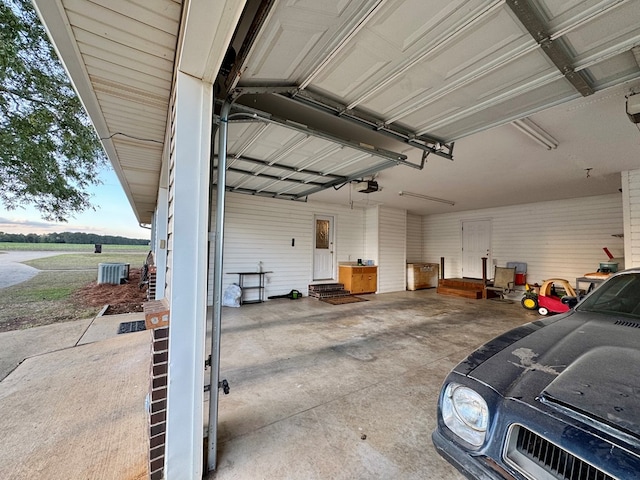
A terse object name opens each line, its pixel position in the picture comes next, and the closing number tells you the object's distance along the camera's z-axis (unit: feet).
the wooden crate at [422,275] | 28.71
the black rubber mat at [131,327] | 12.98
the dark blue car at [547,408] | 2.75
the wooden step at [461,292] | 23.98
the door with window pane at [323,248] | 24.90
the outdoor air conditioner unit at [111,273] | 28.19
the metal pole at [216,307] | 4.97
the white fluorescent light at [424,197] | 20.93
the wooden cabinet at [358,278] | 24.63
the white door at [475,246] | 27.30
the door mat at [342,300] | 21.17
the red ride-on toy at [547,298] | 17.26
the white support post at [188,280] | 4.37
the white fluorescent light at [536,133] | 8.83
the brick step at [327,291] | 23.32
